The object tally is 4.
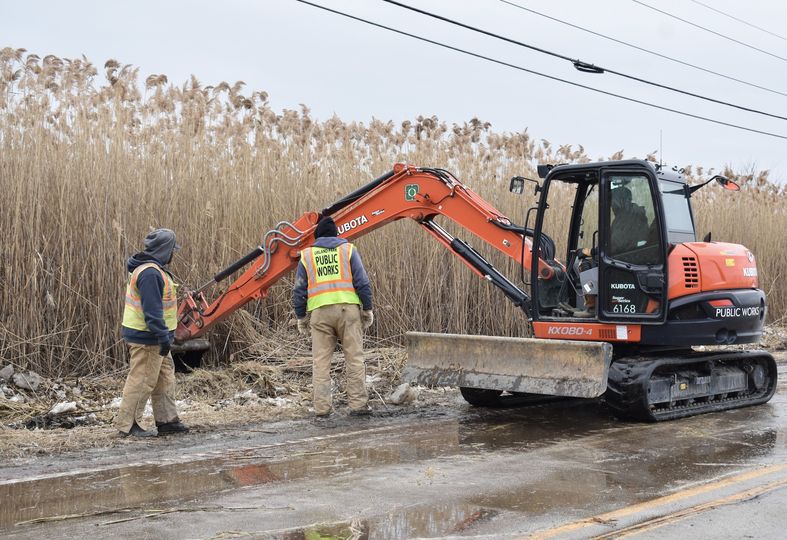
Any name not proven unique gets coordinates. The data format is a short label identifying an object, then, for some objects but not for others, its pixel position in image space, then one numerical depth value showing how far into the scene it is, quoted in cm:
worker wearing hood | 799
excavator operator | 884
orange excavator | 859
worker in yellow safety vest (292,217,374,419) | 905
